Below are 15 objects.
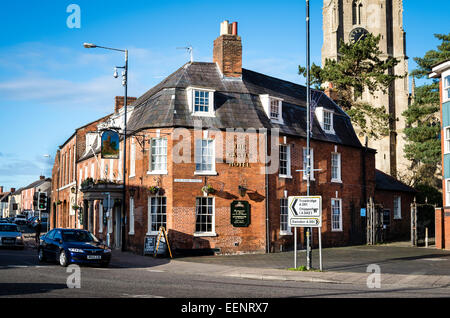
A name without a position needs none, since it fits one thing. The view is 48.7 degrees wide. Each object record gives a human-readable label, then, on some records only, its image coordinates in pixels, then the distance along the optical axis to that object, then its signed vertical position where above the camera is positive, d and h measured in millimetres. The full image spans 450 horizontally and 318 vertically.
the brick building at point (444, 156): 28688 +2250
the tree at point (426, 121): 52050 +7959
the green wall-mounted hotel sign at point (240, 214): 25891 -971
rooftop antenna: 30402 +9034
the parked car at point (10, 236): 30766 -2484
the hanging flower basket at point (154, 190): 25355 +284
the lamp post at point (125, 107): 26952 +4750
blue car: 18625 -2023
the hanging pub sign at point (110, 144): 26844 +2797
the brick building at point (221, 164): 25625 +1705
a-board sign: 24656 -2495
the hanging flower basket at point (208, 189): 25375 +325
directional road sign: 18020 -580
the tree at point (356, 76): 46281 +11592
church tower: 67625 +22945
